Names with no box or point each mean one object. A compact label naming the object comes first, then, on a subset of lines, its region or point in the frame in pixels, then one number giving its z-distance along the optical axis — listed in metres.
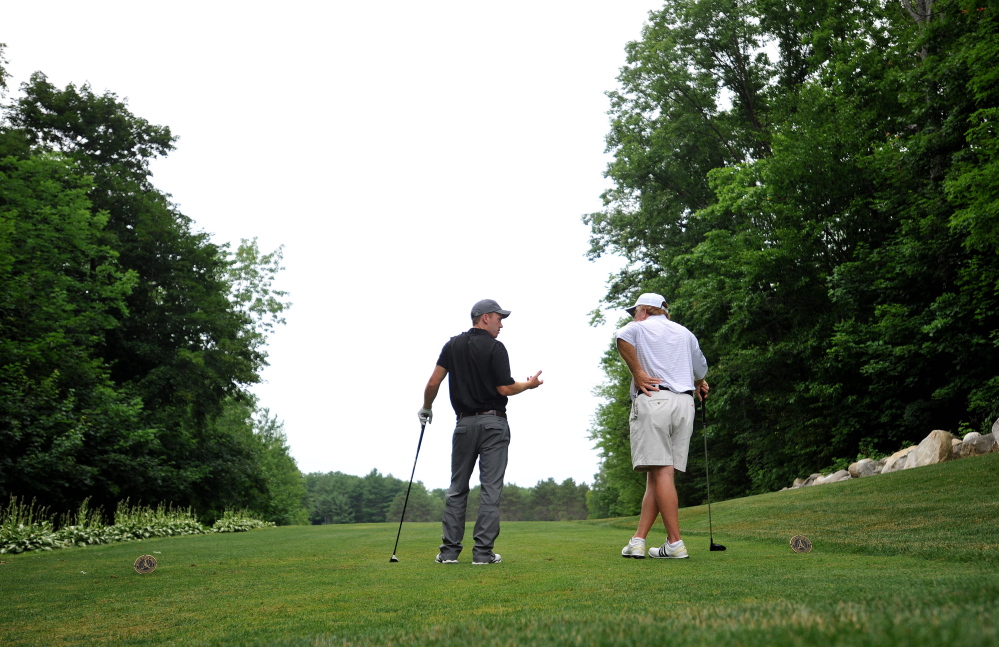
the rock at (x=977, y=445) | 13.95
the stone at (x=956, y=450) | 14.26
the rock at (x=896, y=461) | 15.45
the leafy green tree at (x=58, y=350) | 19.12
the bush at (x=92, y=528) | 13.30
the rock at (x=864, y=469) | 16.44
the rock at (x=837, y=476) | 16.80
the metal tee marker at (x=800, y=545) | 6.66
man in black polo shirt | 6.42
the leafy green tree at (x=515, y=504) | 132.25
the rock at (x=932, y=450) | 14.27
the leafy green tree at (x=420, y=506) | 122.06
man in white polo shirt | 6.03
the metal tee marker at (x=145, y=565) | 6.59
